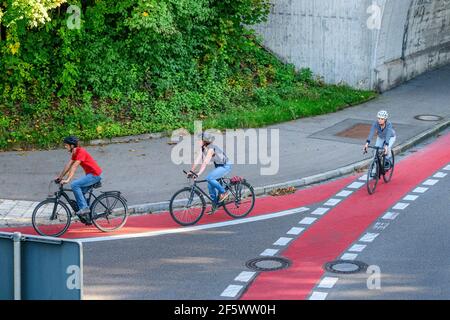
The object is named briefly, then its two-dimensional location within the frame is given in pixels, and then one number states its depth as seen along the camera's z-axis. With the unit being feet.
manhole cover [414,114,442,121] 78.33
